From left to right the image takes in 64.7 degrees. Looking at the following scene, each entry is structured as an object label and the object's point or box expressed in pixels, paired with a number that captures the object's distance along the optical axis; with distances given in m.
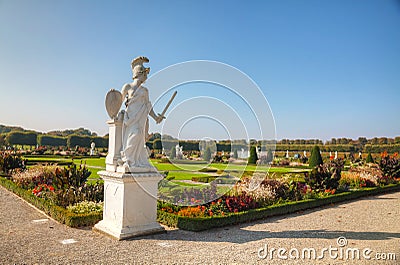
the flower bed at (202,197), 6.37
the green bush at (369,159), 23.91
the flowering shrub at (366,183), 12.80
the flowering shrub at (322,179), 10.97
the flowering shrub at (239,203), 7.16
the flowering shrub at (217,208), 6.80
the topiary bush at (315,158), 22.11
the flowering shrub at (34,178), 9.55
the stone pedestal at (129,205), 5.24
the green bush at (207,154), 21.53
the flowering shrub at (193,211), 6.46
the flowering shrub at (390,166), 15.61
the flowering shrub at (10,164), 13.23
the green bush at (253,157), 24.09
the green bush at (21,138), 35.10
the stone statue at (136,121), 5.37
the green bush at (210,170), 18.39
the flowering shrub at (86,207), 6.58
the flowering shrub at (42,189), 8.01
